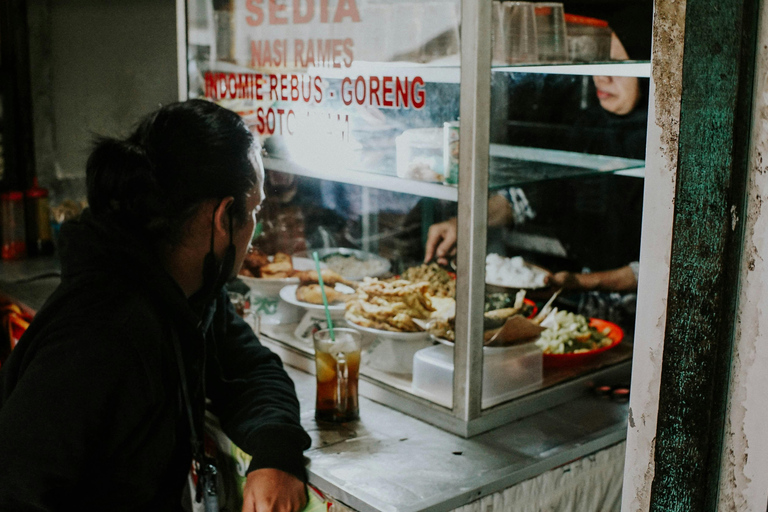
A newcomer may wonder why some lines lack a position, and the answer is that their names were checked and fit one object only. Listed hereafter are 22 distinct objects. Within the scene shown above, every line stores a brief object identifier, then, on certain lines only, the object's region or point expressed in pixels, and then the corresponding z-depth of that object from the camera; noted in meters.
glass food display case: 1.64
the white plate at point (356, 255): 2.18
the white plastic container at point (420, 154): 1.73
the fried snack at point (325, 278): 2.15
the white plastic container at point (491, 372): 1.74
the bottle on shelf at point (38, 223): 3.61
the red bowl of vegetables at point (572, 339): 1.95
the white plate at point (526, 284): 1.90
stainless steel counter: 1.46
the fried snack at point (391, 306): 1.92
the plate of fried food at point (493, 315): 1.73
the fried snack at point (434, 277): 2.00
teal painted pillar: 0.74
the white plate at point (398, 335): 1.89
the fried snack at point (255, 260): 2.34
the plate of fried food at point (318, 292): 2.12
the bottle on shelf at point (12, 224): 3.51
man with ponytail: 1.31
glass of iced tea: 1.74
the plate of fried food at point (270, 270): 2.27
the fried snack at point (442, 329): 1.80
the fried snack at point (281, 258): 2.30
